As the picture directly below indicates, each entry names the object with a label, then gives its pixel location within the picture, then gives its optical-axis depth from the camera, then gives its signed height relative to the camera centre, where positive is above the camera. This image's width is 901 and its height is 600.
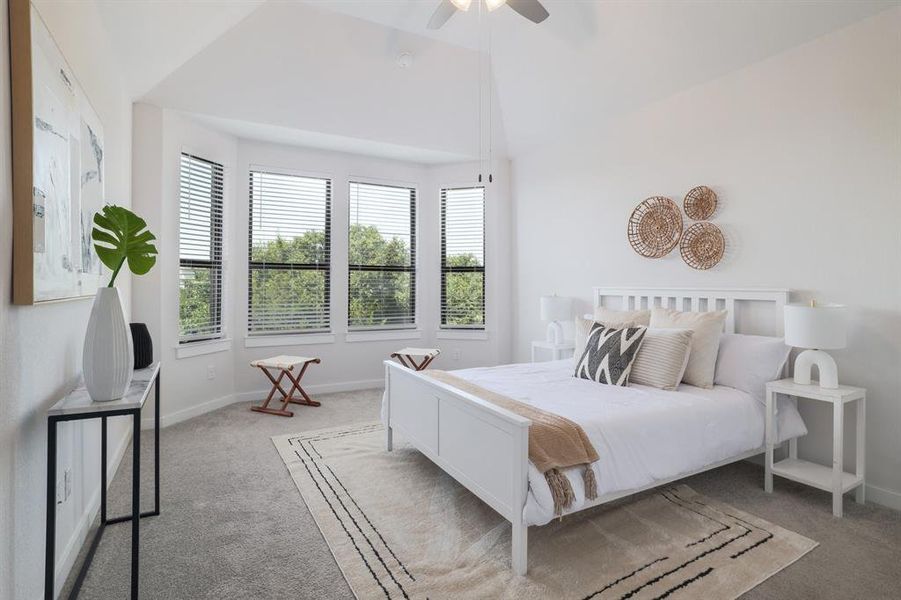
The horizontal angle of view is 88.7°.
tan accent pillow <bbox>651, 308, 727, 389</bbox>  2.89 -0.30
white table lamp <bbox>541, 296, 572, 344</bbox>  4.41 -0.13
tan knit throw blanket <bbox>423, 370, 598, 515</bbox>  1.93 -0.68
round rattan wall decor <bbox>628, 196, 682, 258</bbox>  3.63 +0.57
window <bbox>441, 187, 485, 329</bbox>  5.58 +0.44
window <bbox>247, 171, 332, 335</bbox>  4.84 +0.41
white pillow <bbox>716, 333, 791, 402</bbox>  2.76 -0.40
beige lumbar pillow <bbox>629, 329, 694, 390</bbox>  2.82 -0.39
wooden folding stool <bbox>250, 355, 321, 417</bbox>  4.23 -0.73
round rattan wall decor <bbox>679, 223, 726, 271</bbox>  3.33 +0.38
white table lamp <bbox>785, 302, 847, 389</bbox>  2.41 -0.19
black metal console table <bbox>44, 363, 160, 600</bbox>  1.43 -0.44
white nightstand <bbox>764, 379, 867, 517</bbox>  2.39 -0.85
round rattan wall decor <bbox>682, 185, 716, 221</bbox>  3.38 +0.70
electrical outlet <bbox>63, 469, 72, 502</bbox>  1.89 -0.81
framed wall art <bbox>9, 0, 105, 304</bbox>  1.36 +0.42
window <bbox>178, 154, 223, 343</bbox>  4.19 +0.40
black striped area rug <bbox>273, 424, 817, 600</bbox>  1.84 -1.15
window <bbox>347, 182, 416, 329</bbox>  5.34 +0.43
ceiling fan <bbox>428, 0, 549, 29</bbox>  2.79 +1.77
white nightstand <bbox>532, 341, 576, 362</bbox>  4.34 -0.51
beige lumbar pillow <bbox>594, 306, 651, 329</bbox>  3.38 -0.17
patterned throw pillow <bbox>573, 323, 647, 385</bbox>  2.93 -0.39
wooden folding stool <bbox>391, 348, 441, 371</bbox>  4.75 -0.63
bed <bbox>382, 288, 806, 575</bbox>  1.99 -0.69
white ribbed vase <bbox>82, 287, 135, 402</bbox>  1.66 -0.22
